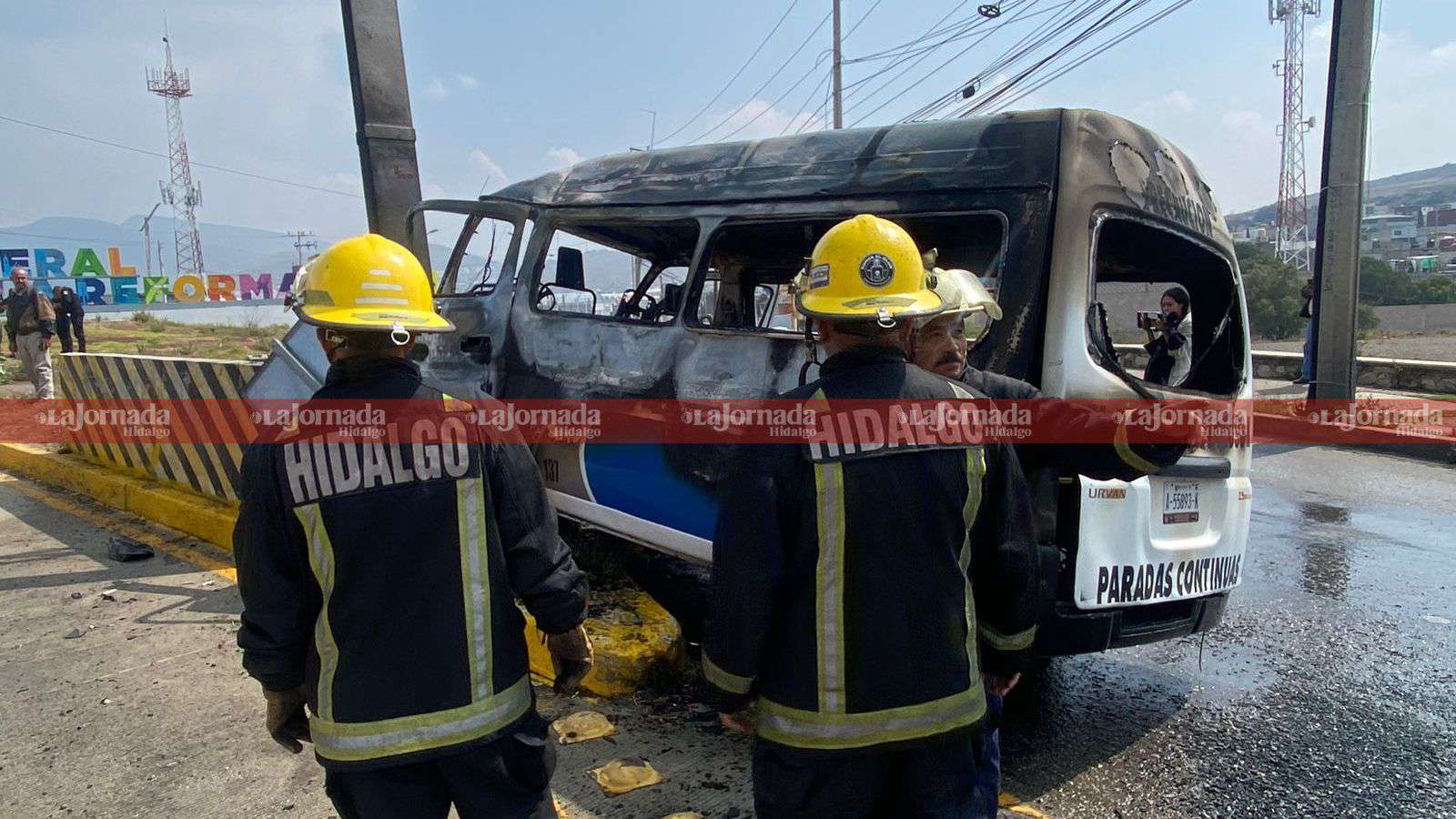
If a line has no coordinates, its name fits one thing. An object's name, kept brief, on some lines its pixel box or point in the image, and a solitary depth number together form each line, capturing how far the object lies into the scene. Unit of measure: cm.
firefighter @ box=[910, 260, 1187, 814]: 200
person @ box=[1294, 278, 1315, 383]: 1045
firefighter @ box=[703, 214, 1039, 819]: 158
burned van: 291
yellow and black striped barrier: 565
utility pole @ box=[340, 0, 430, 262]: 508
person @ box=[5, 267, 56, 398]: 1030
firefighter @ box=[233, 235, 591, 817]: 162
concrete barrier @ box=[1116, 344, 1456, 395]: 1209
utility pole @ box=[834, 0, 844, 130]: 2469
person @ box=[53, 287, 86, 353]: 1334
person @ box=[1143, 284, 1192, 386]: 429
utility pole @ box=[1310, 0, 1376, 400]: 952
